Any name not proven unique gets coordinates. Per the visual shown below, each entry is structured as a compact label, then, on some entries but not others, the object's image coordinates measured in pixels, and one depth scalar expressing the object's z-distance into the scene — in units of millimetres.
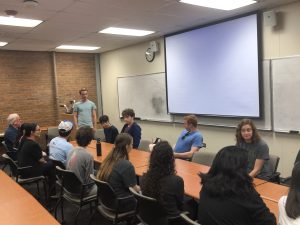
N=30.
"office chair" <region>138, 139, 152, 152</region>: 4374
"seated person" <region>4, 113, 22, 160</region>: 4566
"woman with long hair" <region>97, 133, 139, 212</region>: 2604
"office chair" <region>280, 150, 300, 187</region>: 3558
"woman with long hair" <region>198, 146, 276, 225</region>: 1594
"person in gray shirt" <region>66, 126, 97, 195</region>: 3074
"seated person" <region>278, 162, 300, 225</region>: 1443
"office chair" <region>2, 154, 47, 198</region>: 3738
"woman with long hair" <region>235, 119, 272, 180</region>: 2951
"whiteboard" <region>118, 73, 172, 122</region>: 6461
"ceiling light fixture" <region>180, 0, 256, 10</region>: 3895
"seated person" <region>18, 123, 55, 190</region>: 3779
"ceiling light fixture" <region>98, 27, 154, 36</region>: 5335
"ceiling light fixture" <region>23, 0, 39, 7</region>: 3479
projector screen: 4570
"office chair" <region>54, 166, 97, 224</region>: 2934
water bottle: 3961
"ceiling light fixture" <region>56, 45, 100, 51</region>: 6934
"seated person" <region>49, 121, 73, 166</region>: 3639
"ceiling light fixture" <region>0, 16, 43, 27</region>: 4351
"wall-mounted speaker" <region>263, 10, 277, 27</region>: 4195
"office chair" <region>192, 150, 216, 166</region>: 3449
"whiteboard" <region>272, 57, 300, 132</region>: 4059
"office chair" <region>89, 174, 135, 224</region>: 2527
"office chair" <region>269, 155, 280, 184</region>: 3085
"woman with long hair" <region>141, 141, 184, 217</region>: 2158
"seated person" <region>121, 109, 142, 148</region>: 4539
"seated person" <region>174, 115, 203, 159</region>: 3847
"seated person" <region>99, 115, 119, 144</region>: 4891
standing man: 6188
